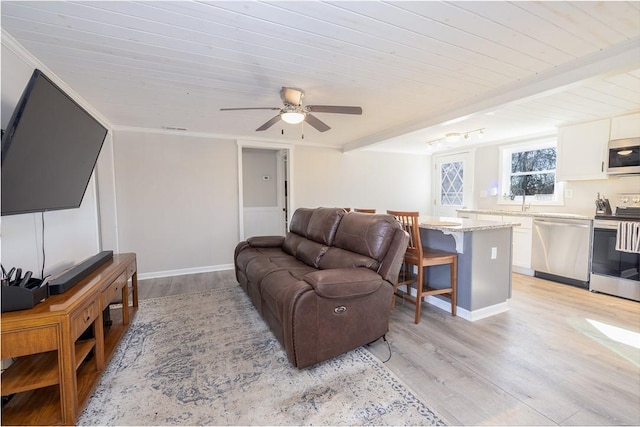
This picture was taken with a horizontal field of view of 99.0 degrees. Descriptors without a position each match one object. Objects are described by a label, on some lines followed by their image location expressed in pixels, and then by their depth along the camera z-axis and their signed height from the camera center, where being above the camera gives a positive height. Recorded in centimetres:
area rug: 150 -121
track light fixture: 419 +96
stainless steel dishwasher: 355 -75
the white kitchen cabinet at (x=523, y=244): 411 -74
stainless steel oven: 313 -81
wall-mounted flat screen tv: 137 +28
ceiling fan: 246 +80
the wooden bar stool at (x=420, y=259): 257 -60
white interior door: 552 +12
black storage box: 131 -49
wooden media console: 127 -89
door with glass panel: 554 +29
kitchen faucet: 459 +5
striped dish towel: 303 -47
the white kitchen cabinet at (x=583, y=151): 356 +61
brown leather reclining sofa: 181 -67
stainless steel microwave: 324 +47
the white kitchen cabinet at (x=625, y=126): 326 +84
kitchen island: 267 -69
